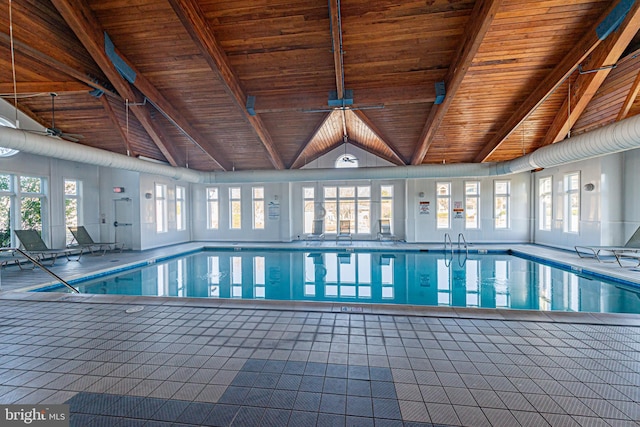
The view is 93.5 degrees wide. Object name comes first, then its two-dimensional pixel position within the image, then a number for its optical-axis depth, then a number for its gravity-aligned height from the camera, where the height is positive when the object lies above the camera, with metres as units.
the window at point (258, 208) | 11.09 +0.07
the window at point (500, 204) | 10.05 +0.12
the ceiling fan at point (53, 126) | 5.40 +1.92
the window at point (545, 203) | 8.95 +0.13
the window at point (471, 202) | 10.20 +0.18
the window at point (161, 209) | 9.47 +0.05
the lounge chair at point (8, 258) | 5.75 -0.89
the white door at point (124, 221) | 8.76 -0.29
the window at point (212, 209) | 11.32 +0.05
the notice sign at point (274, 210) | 10.91 -0.01
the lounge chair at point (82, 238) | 7.60 -0.69
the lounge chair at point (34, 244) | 6.32 -0.70
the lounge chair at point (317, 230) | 10.71 -0.74
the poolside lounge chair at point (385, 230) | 10.55 -0.76
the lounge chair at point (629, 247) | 6.09 -0.84
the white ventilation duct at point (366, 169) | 4.71 +1.08
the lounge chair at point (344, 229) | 10.65 -0.72
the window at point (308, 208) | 11.38 +0.05
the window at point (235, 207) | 11.20 +0.11
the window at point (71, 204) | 7.96 +0.20
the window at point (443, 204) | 10.31 +0.14
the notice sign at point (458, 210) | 10.20 -0.07
